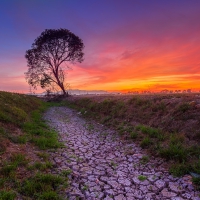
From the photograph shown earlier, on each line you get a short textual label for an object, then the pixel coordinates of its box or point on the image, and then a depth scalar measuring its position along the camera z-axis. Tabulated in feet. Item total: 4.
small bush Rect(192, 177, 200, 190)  13.73
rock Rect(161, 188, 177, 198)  12.89
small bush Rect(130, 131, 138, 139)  25.93
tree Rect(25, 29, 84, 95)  108.37
